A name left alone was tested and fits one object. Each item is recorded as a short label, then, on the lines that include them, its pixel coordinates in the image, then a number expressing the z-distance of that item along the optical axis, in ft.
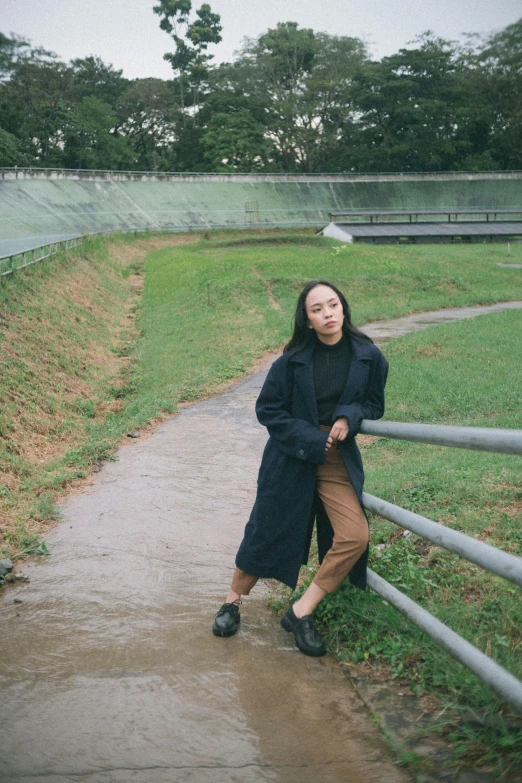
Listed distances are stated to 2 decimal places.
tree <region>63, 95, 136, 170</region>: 168.64
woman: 11.12
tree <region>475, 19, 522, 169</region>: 180.96
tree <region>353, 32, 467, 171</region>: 187.32
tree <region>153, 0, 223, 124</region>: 208.74
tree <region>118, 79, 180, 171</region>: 190.60
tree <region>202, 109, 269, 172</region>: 186.60
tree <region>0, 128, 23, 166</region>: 138.41
